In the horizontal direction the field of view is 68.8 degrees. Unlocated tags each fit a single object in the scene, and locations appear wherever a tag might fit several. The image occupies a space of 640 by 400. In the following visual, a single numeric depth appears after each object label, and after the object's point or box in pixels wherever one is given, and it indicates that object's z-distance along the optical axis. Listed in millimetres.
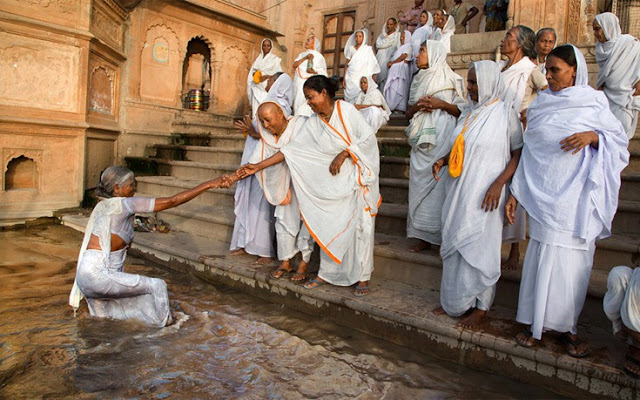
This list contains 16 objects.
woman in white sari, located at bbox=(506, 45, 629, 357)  2854
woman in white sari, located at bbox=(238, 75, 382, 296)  3955
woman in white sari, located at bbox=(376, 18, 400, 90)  9617
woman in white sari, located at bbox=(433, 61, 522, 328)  3236
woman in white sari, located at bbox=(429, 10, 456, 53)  8570
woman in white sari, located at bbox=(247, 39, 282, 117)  9039
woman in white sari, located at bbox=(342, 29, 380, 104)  8516
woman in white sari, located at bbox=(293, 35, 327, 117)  8531
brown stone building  6828
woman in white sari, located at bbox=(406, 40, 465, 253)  4410
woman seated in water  3369
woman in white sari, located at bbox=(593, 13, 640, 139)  4938
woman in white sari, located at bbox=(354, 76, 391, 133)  6281
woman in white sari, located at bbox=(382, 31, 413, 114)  8719
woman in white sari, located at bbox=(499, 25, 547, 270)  4008
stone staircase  3711
